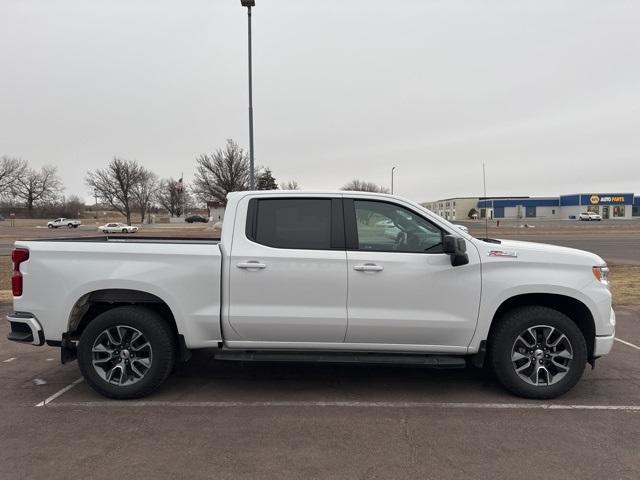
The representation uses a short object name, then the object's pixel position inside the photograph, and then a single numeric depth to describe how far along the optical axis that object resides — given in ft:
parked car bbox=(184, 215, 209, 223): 270.87
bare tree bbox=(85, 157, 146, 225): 245.24
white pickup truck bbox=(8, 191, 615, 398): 13.20
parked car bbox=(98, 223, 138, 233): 171.53
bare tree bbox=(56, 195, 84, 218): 321.73
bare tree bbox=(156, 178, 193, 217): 306.55
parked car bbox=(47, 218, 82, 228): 211.96
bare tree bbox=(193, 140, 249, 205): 138.00
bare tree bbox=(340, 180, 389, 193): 275.59
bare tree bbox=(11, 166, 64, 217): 312.09
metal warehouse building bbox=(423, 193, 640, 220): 286.25
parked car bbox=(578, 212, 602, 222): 238.00
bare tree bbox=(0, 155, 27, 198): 303.68
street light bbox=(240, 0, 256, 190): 39.03
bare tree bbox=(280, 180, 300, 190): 199.02
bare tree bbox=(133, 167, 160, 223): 261.85
